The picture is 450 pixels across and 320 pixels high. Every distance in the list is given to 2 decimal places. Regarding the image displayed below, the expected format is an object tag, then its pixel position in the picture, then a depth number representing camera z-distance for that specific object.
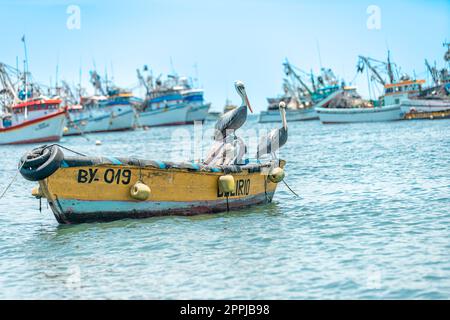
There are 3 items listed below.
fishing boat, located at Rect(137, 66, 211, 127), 110.56
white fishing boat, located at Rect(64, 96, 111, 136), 99.12
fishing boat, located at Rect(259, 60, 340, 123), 107.62
